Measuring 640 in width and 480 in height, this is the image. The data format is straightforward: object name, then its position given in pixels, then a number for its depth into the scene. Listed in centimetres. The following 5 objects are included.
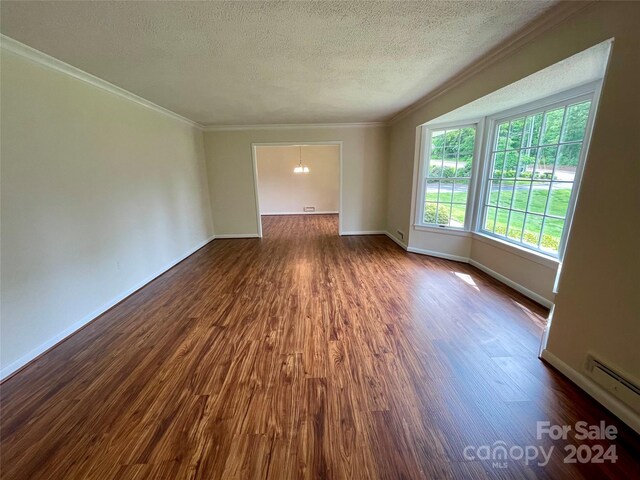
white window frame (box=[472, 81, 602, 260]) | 222
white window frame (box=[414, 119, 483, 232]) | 358
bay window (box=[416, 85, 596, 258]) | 245
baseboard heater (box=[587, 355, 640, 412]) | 135
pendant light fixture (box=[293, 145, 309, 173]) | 766
